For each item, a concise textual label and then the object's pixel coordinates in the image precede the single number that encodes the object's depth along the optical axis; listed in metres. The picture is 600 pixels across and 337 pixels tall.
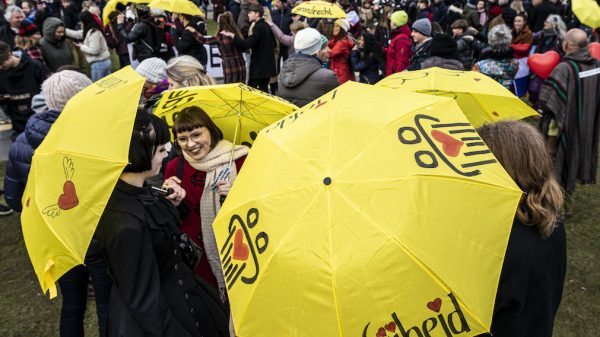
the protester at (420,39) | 6.18
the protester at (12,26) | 9.07
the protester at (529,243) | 1.93
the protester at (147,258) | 2.23
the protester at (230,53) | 7.77
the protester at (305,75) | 4.48
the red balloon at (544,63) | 6.13
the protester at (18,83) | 5.73
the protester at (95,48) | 8.63
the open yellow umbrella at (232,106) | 3.00
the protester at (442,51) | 5.29
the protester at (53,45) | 7.87
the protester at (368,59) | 7.86
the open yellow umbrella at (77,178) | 2.02
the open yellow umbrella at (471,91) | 2.97
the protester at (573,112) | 4.76
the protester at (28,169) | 2.76
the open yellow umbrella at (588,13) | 7.17
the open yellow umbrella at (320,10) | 8.02
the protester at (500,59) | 6.55
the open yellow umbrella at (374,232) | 1.65
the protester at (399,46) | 7.15
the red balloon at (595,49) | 6.45
